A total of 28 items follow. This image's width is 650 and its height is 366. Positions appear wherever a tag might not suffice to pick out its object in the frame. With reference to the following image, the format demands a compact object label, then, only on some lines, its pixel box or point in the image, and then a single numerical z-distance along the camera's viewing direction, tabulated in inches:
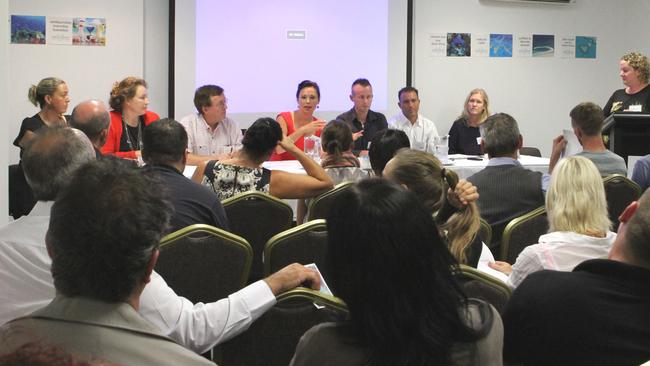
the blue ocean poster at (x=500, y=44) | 335.0
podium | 189.2
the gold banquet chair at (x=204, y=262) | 100.9
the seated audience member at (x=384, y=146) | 157.5
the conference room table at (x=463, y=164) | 219.8
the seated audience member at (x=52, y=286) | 76.7
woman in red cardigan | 225.8
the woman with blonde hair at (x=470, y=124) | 303.1
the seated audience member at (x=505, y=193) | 148.0
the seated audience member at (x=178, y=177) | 122.1
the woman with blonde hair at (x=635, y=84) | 267.9
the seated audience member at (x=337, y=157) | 183.3
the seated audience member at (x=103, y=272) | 47.6
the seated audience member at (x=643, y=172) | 173.5
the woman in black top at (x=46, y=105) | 227.8
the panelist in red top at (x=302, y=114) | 257.0
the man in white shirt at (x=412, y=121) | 284.8
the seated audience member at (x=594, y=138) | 177.4
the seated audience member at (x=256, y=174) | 159.6
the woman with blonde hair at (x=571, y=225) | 99.0
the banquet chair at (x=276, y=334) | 78.4
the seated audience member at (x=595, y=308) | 66.1
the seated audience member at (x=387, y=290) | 53.5
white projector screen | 287.6
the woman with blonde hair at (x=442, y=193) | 101.0
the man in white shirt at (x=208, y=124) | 239.6
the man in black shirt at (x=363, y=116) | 280.2
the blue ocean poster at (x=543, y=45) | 341.1
